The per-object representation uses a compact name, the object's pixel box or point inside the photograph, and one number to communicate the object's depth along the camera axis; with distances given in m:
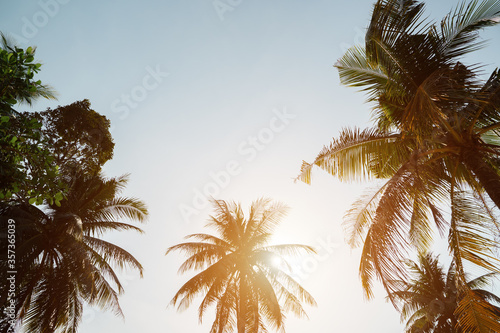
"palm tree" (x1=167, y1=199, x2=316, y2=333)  11.79
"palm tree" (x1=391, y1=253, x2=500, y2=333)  14.33
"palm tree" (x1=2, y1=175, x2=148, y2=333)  9.11
